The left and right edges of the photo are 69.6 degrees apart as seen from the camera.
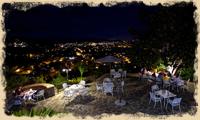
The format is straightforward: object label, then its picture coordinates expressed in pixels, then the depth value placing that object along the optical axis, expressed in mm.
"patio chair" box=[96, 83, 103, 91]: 7714
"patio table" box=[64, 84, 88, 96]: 7528
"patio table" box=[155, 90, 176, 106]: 6719
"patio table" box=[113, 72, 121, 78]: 8926
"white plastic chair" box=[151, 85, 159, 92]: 7357
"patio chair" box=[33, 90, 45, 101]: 7342
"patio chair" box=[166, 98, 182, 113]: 6466
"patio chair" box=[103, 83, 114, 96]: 7461
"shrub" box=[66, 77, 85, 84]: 8869
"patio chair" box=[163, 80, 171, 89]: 7946
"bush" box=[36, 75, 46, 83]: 8570
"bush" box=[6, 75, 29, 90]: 7693
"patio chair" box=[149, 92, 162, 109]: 6719
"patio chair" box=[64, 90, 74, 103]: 7420
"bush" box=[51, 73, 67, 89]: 8410
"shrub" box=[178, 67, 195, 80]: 8536
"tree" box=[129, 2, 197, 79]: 6723
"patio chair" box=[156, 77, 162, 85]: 8245
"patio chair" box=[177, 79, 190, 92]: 7672
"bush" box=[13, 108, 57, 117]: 5450
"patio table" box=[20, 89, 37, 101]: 7285
